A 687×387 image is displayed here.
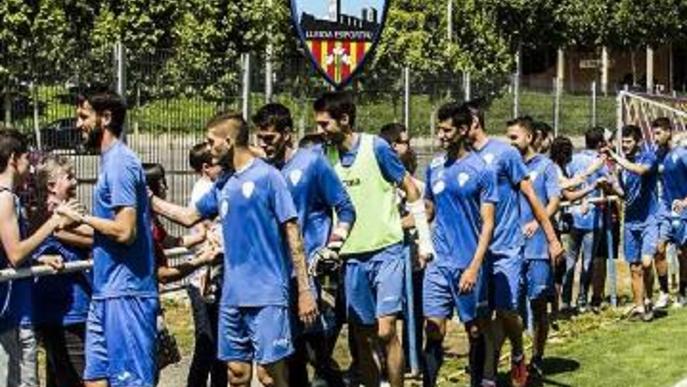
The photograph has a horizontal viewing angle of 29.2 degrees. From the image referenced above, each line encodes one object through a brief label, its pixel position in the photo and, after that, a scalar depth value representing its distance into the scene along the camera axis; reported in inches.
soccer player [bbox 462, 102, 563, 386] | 379.6
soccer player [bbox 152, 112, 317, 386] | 288.8
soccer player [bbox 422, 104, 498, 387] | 360.5
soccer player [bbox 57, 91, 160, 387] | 274.7
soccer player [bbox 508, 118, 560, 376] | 422.0
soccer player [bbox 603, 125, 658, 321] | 540.1
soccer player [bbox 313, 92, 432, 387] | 345.4
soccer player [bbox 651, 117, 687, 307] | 564.4
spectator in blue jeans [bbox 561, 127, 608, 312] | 560.4
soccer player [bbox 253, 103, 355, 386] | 325.7
